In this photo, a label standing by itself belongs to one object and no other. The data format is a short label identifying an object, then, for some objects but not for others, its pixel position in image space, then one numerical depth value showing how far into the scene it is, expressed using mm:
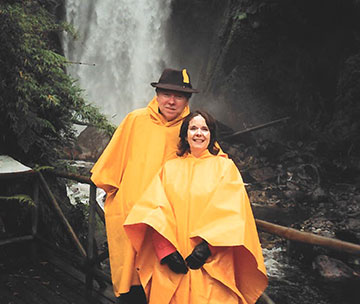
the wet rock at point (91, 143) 15906
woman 1792
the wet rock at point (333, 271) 6207
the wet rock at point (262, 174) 12859
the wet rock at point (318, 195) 10453
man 2289
